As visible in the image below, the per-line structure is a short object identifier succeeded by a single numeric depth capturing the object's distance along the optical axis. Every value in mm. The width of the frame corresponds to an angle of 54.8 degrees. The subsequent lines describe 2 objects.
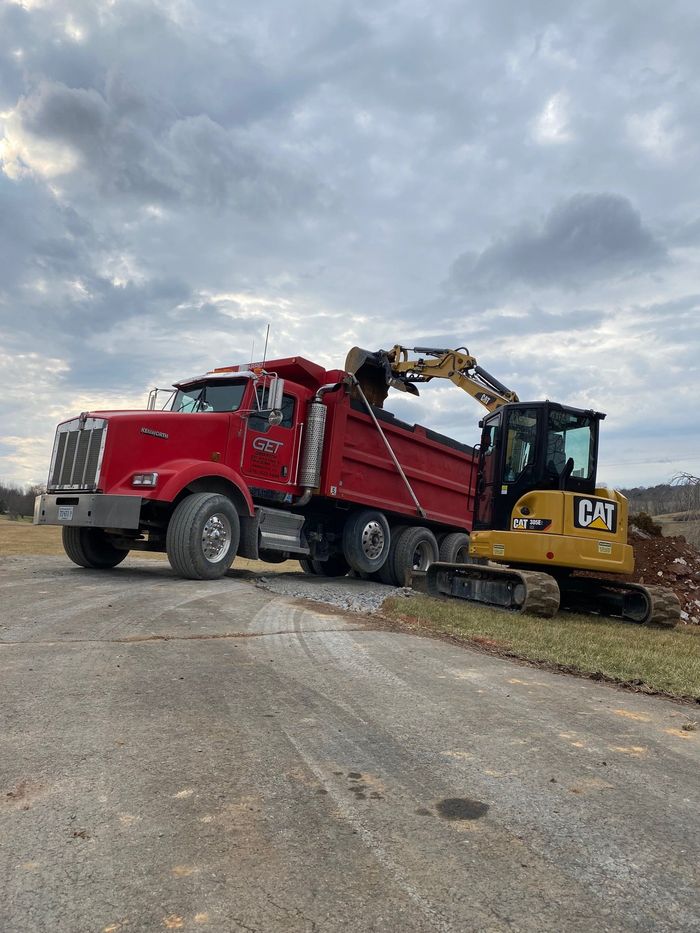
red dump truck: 8562
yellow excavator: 8336
